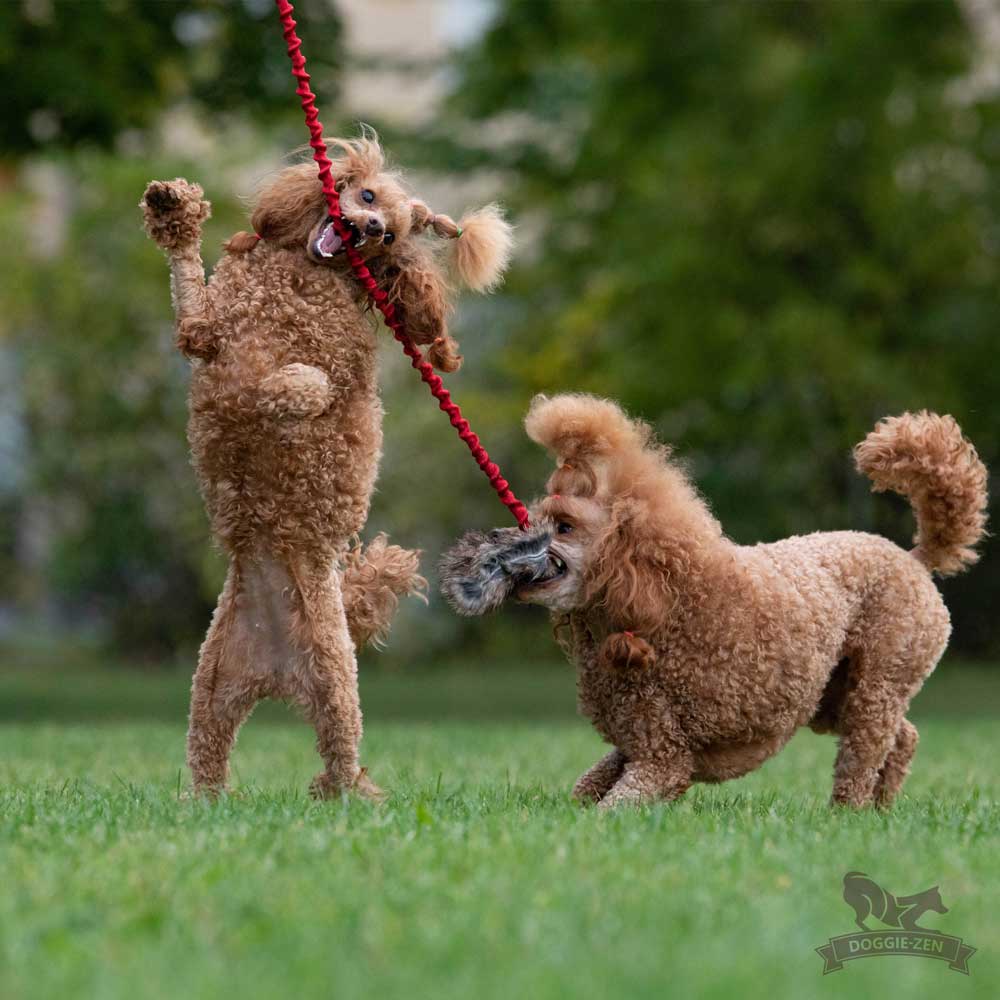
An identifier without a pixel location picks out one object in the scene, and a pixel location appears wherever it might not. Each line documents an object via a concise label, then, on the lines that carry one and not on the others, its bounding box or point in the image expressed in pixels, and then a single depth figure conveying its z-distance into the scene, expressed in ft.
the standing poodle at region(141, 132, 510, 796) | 33.78
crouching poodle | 34.12
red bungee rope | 34.24
